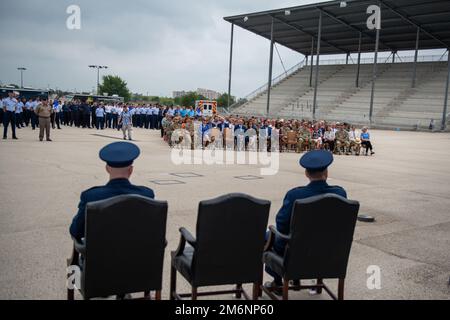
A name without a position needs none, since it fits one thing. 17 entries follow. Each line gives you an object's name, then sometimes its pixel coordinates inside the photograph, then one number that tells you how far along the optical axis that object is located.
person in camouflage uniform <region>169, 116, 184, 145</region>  17.95
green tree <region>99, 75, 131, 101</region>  112.31
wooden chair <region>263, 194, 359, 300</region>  3.49
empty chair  3.32
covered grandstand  38.88
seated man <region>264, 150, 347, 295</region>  3.87
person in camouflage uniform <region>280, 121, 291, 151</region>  19.66
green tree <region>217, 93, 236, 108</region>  91.85
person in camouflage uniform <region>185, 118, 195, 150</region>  17.98
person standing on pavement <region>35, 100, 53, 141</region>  16.72
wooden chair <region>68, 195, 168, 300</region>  3.08
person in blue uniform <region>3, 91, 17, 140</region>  17.30
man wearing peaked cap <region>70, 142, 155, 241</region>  3.36
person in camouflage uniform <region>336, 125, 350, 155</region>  19.92
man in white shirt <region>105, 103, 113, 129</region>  29.05
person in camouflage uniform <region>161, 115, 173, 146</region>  19.09
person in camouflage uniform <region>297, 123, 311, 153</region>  19.61
